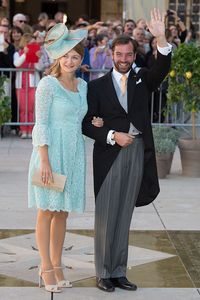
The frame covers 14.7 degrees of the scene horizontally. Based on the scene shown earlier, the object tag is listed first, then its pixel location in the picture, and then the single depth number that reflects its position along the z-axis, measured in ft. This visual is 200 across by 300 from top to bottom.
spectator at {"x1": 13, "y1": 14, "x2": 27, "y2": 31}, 49.23
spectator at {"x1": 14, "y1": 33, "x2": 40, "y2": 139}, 42.39
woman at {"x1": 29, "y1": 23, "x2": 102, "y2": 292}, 17.70
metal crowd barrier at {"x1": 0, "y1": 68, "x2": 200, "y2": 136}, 42.55
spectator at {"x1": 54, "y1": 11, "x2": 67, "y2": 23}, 54.26
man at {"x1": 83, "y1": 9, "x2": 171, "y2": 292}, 18.02
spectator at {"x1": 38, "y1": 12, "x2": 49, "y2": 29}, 53.33
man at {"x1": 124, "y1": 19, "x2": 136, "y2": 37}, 49.06
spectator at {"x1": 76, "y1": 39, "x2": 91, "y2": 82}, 42.32
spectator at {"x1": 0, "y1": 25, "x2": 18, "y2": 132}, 43.16
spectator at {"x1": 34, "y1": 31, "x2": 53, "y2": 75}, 42.45
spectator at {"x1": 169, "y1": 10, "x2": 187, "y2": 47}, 47.80
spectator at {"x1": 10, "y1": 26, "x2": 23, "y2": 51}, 45.03
